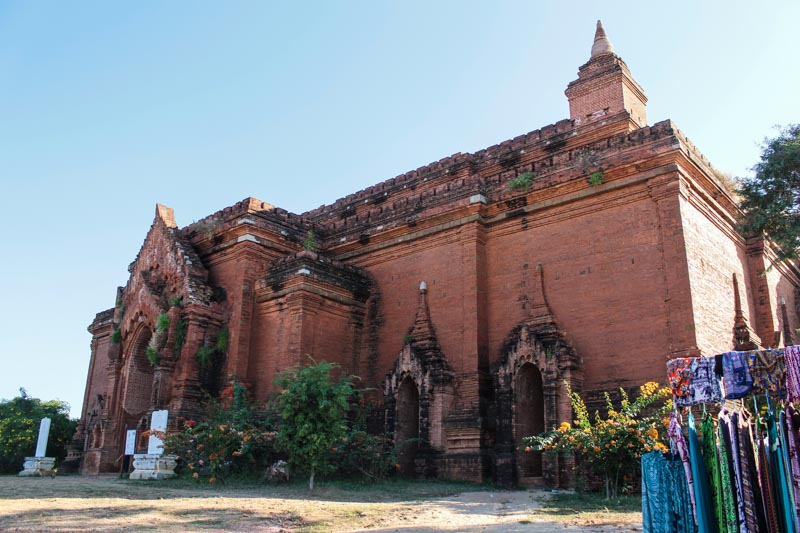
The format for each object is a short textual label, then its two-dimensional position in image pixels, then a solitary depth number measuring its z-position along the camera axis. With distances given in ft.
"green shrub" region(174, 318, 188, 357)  61.98
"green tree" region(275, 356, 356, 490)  44.09
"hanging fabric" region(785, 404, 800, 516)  19.06
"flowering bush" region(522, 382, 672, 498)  36.11
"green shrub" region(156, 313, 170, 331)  62.59
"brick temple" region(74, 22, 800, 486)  48.44
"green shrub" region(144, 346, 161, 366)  61.77
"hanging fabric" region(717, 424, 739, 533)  19.46
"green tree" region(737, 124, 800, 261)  53.67
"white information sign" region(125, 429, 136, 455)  59.67
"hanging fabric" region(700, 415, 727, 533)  19.86
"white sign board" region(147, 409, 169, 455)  55.67
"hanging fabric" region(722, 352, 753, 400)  20.38
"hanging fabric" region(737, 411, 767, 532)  19.25
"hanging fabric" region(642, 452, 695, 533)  20.77
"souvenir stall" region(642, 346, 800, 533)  19.38
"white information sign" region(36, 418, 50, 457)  68.49
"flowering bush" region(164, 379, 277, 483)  49.83
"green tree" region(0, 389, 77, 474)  78.69
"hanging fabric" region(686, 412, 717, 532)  19.88
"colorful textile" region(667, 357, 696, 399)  21.49
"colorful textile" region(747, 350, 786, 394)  19.88
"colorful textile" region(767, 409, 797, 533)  19.07
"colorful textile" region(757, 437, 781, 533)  19.26
